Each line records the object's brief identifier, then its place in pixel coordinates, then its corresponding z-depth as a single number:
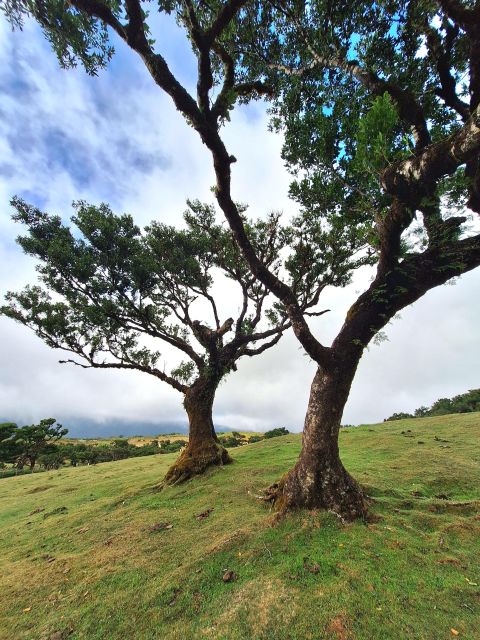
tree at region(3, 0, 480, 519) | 5.19
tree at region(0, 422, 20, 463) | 32.34
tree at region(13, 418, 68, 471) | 33.31
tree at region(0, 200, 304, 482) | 13.24
